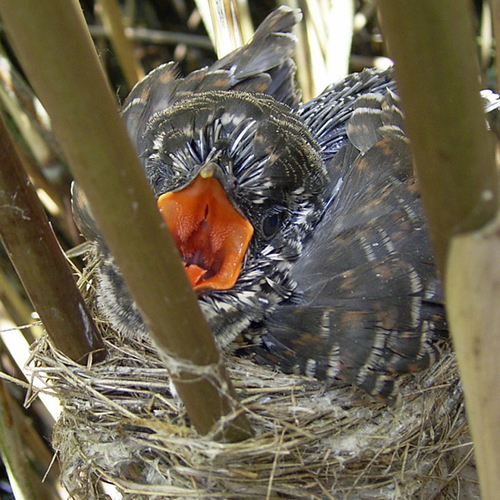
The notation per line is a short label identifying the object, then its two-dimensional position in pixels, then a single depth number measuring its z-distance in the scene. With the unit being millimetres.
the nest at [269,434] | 312
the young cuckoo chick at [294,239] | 328
